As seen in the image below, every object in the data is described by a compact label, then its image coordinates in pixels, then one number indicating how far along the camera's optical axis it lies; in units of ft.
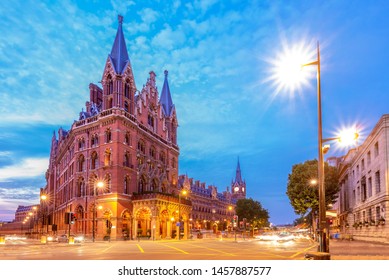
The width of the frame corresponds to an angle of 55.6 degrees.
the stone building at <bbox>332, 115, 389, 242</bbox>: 125.08
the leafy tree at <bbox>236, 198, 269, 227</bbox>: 411.13
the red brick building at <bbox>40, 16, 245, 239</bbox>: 196.13
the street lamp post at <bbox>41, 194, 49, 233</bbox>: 284.59
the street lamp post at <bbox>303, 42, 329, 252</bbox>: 51.11
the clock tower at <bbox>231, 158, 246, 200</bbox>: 653.34
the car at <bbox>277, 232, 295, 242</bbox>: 173.19
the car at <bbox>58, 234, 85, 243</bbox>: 160.94
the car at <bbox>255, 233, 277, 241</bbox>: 178.19
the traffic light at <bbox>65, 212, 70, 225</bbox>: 123.75
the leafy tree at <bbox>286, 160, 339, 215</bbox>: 189.26
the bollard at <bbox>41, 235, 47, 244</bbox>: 142.01
